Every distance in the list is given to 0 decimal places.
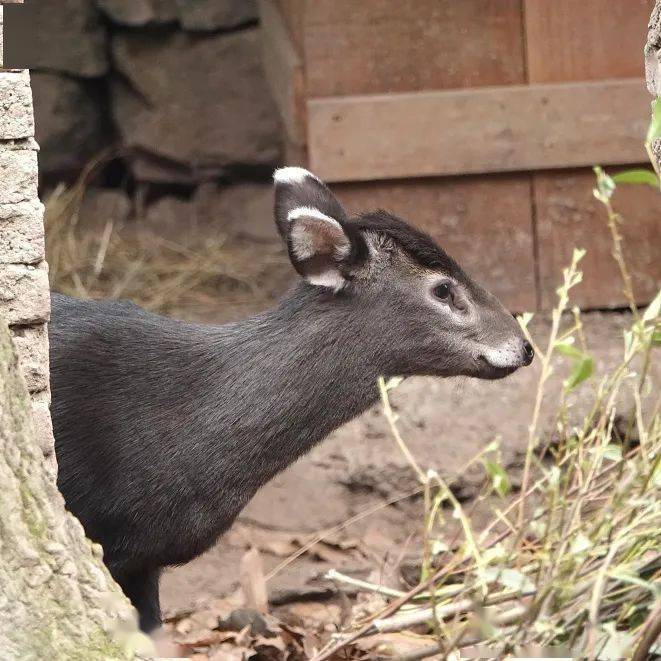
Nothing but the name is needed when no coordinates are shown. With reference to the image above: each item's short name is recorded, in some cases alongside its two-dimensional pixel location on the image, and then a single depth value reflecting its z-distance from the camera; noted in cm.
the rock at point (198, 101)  1758
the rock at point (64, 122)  1750
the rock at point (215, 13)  1728
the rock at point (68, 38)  1756
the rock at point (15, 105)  654
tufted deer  838
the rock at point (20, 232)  665
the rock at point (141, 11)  1725
